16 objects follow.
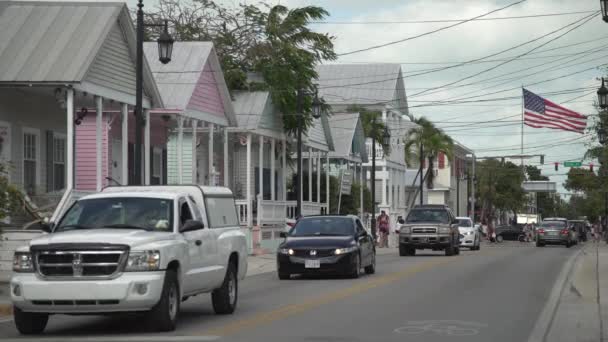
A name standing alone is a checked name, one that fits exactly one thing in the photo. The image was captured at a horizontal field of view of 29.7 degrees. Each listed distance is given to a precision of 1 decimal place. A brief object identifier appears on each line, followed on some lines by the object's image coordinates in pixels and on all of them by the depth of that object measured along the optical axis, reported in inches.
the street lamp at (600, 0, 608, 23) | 881.5
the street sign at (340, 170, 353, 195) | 2069.0
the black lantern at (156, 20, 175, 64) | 1074.7
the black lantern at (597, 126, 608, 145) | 1498.0
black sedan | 1051.3
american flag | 1934.1
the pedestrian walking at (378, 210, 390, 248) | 2255.7
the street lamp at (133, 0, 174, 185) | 1063.6
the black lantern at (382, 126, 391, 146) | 2200.2
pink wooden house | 1396.4
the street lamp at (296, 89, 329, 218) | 1630.2
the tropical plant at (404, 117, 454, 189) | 3312.0
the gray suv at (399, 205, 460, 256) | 1679.4
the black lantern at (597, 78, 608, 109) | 1225.4
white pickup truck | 559.5
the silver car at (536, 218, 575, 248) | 2549.2
